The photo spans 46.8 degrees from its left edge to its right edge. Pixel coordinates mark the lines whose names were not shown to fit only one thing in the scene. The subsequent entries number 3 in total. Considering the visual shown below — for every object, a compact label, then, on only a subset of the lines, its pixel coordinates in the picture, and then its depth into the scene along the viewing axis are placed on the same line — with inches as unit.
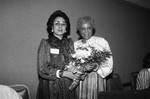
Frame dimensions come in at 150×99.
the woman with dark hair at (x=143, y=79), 107.9
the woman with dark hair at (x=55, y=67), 78.5
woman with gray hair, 84.3
